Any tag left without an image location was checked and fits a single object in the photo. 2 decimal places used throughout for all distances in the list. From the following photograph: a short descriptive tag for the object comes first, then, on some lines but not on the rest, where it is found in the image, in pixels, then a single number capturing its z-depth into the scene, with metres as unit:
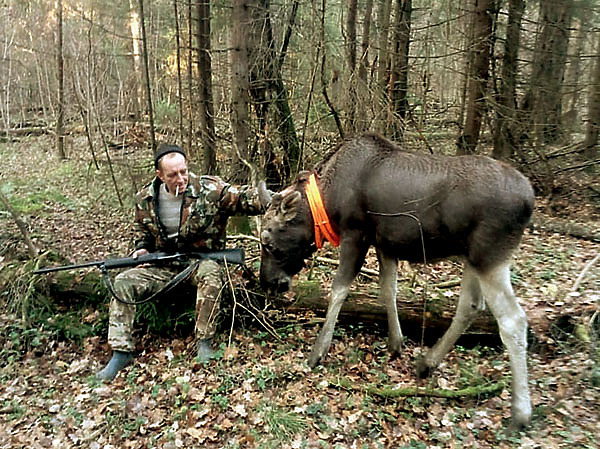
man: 5.51
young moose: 4.21
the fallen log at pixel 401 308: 5.51
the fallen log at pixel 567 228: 9.29
